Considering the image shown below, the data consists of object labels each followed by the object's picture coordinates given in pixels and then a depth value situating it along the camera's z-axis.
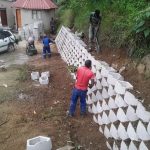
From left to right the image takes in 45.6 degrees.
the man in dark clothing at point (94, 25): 7.07
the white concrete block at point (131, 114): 4.12
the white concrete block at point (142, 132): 3.78
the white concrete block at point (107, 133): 4.73
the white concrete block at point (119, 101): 4.46
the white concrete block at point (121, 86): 4.52
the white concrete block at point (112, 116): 4.63
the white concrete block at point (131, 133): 3.98
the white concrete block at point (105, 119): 4.85
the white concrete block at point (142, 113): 3.85
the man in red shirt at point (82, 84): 5.24
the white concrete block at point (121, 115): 4.33
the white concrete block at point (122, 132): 4.23
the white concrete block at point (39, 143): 4.31
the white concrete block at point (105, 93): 5.09
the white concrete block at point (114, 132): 4.48
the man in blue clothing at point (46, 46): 10.21
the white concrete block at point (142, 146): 3.75
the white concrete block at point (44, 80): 7.39
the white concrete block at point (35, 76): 7.83
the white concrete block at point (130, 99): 4.18
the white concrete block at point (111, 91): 4.85
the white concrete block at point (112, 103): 4.74
